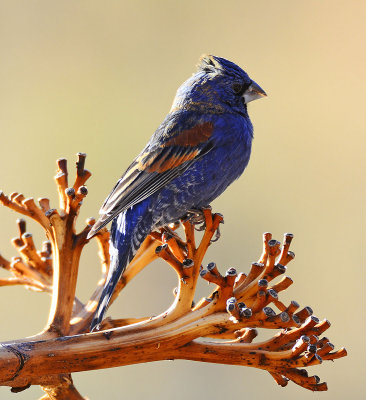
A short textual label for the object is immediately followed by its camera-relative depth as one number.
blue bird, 5.96
